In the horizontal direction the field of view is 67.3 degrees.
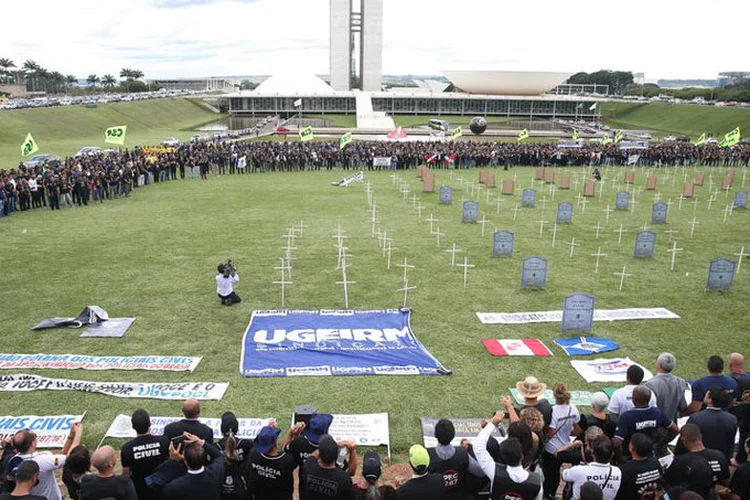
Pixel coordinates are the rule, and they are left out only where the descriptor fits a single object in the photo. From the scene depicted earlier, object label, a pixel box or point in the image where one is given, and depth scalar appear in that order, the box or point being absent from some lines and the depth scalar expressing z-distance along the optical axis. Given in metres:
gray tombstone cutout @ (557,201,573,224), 22.66
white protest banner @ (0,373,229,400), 9.36
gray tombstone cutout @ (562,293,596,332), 11.81
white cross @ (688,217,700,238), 21.22
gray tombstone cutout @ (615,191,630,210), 25.64
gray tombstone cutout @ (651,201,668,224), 22.81
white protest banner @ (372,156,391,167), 39.34
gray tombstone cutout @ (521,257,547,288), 14.64
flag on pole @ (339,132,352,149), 38.15
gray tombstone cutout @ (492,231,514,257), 17.75
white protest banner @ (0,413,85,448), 8.12
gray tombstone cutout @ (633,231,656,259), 17.53
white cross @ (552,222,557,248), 19.60
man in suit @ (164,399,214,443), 5.76
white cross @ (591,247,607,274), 16.78
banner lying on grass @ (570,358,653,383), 10.09
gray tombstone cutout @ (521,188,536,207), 26.20
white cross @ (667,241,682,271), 16.68
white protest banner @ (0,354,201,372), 10.33
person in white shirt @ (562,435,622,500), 5.07
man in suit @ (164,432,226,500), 4.96
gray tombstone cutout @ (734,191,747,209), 25.70
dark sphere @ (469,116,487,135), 63.81
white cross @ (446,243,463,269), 16.69
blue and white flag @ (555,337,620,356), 11.09
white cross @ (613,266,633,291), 15.05
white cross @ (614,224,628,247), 19.68
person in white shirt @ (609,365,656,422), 6.56
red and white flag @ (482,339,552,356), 11.05
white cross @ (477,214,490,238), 22.62
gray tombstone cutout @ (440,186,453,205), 26.56
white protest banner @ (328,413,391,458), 8.09
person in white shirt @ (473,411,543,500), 4.89
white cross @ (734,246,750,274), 16.93
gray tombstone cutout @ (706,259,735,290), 14.49
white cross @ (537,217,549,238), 21.08
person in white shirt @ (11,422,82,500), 5.34
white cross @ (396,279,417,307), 13.86
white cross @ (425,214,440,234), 22.01
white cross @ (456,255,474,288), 15.40
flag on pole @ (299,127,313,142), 39.00
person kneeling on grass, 13.16
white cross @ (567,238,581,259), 18.23
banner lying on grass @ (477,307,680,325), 12.73
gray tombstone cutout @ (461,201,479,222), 22.48
